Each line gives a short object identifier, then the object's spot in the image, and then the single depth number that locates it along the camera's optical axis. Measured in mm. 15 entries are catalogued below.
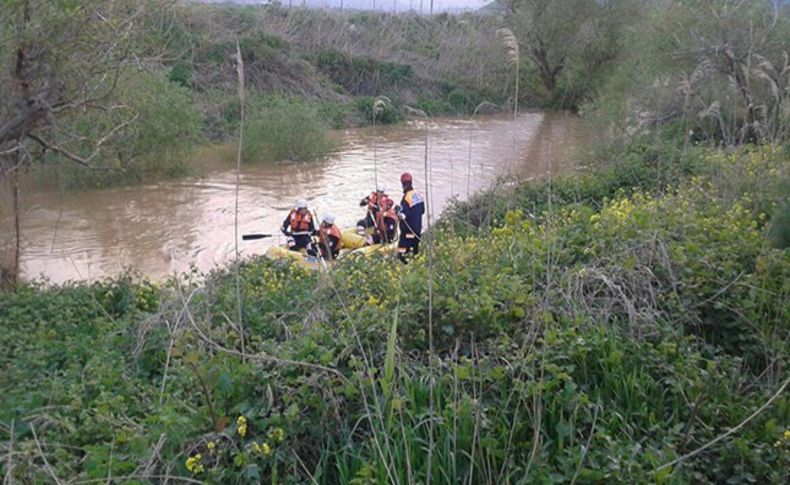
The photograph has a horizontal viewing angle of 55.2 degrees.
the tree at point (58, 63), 7746
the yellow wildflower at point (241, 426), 3098
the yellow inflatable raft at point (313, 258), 7266
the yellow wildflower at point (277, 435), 3056
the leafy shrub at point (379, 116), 31300
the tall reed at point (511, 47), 3256
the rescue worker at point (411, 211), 10191
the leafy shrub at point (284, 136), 21703
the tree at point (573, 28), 33438
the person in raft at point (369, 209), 11000
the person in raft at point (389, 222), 10068
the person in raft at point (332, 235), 10398
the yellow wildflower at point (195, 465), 2949
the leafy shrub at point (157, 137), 16922
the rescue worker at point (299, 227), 11344
